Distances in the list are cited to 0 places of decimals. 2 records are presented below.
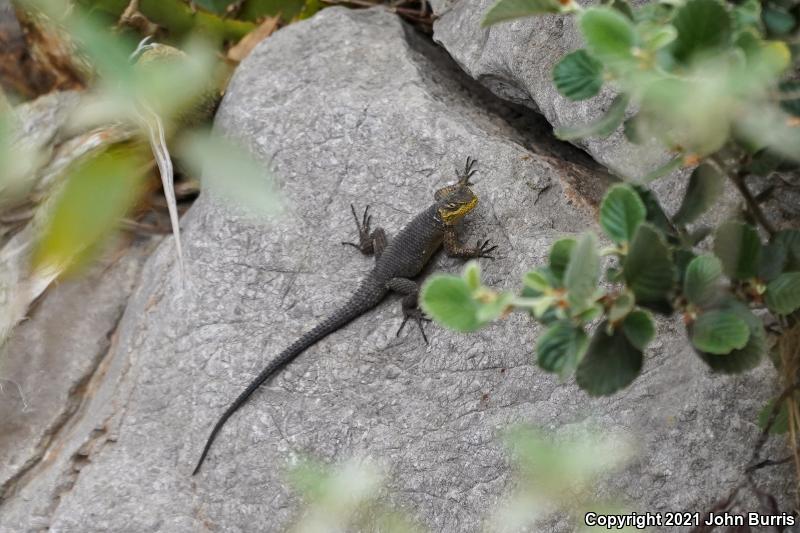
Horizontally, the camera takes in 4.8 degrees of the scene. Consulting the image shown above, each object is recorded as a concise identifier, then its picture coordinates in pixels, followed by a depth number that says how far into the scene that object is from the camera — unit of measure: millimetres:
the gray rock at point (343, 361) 5092
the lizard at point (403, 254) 5166
